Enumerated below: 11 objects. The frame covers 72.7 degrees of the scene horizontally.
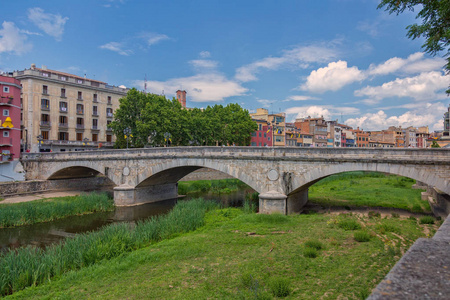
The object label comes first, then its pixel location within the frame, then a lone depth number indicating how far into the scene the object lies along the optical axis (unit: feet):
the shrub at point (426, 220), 63.77
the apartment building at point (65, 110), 161.68
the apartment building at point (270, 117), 258.51
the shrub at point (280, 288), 30.93
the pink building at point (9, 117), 119.79
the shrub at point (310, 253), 41.42
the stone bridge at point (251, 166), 67.56
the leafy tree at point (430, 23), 46.03
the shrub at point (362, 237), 47.73
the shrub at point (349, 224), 56.49
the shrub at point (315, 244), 44.52
